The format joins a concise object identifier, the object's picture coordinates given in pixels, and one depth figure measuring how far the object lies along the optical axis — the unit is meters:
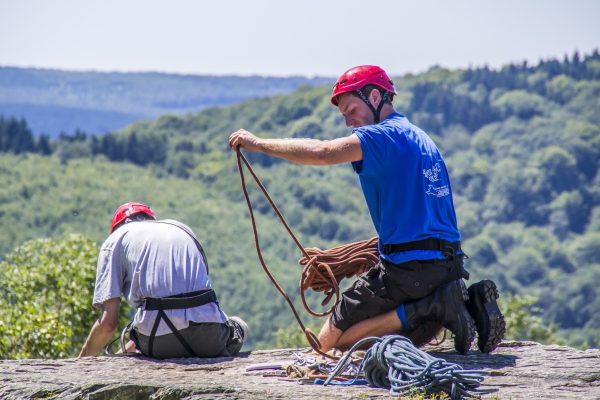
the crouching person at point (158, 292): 15.04
